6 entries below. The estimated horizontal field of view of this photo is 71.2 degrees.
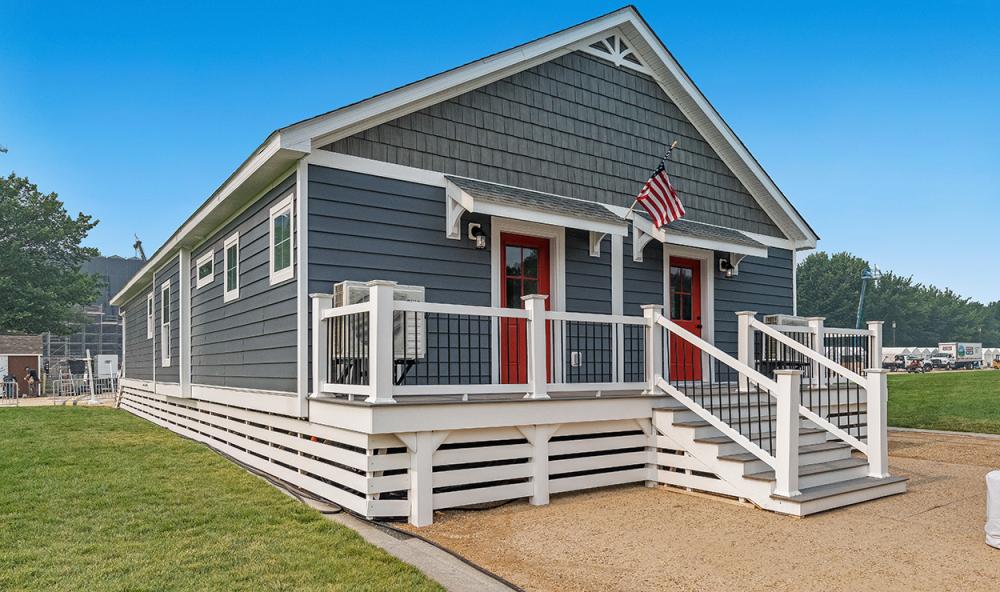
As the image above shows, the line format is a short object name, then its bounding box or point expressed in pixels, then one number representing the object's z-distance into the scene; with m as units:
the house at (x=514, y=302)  5.80
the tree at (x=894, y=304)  69.19
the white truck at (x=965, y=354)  54.56
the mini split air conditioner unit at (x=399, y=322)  6.10
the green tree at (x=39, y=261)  33.72
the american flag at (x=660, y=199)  7.73
